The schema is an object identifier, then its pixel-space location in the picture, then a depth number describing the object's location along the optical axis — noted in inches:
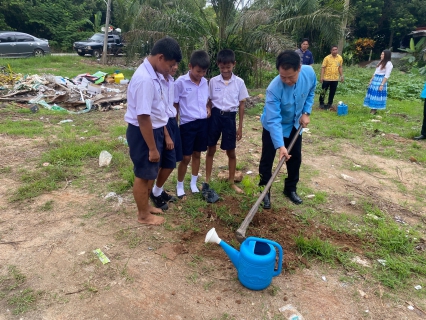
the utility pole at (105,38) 550.3
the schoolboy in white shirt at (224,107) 126.8
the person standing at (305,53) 288.8
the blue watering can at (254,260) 78.3
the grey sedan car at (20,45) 553.0
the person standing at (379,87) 264.5
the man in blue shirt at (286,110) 104.8
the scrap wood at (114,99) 293.6
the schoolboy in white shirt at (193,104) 114.7
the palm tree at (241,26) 283.3
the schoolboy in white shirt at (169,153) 106.9
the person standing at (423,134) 216.2
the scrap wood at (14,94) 298.6
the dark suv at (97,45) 657.0
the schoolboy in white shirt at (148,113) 88.6
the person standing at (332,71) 287.6
